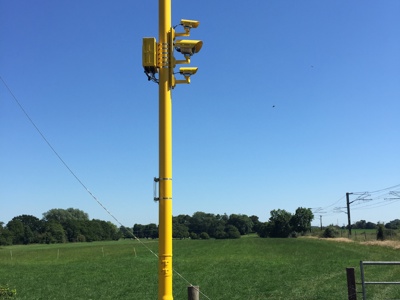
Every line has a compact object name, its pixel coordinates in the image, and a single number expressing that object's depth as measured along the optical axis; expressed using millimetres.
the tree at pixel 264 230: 142625
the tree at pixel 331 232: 100125
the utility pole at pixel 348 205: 86631
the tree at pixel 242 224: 174500
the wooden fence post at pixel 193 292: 7363
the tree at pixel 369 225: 159375
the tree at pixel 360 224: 163550
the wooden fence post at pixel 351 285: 9945
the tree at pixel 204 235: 150688
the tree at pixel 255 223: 171000
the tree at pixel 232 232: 155375
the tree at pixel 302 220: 138875
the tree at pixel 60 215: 152875
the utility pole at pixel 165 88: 7324
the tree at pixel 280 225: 140125
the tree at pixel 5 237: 121450
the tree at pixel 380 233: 73812
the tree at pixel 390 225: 104312
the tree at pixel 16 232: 130625
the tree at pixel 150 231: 137738
